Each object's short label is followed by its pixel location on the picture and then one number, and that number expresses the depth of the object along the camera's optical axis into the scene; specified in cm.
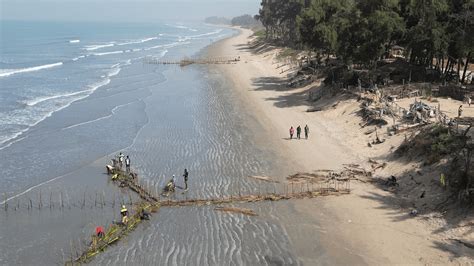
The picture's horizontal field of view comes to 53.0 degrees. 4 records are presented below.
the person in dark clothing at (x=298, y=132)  4062
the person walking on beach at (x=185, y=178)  3131
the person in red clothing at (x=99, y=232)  2434
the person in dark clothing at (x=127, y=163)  3375
